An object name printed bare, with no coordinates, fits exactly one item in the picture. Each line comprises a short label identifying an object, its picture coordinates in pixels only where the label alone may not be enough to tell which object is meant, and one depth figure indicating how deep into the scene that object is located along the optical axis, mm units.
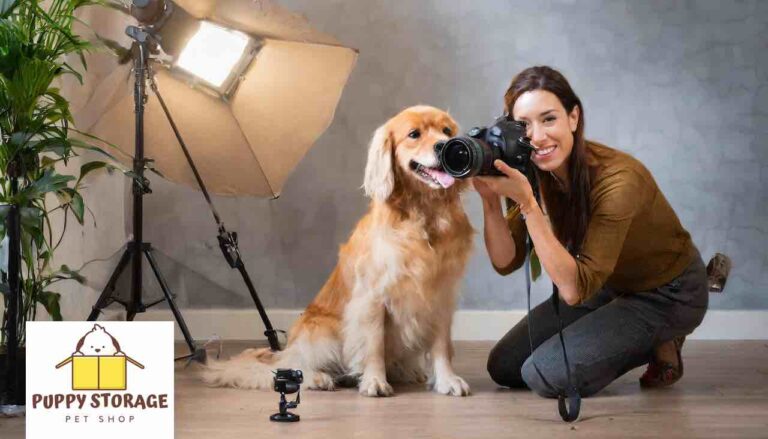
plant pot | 2479
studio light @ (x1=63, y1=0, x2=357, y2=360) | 3242
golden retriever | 2717
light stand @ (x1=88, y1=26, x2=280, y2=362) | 3025
